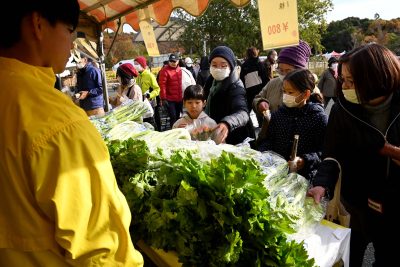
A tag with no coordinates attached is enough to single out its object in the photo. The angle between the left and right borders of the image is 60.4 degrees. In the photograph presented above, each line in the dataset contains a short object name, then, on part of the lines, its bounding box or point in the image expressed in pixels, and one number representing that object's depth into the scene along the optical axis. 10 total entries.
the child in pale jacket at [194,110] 3.01
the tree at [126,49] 39.84
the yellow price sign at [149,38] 4.11
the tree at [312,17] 23.66
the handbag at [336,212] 1.86
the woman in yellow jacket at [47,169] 0.89
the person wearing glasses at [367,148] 1.82
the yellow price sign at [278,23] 2.10
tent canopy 3.26
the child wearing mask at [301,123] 2.46
